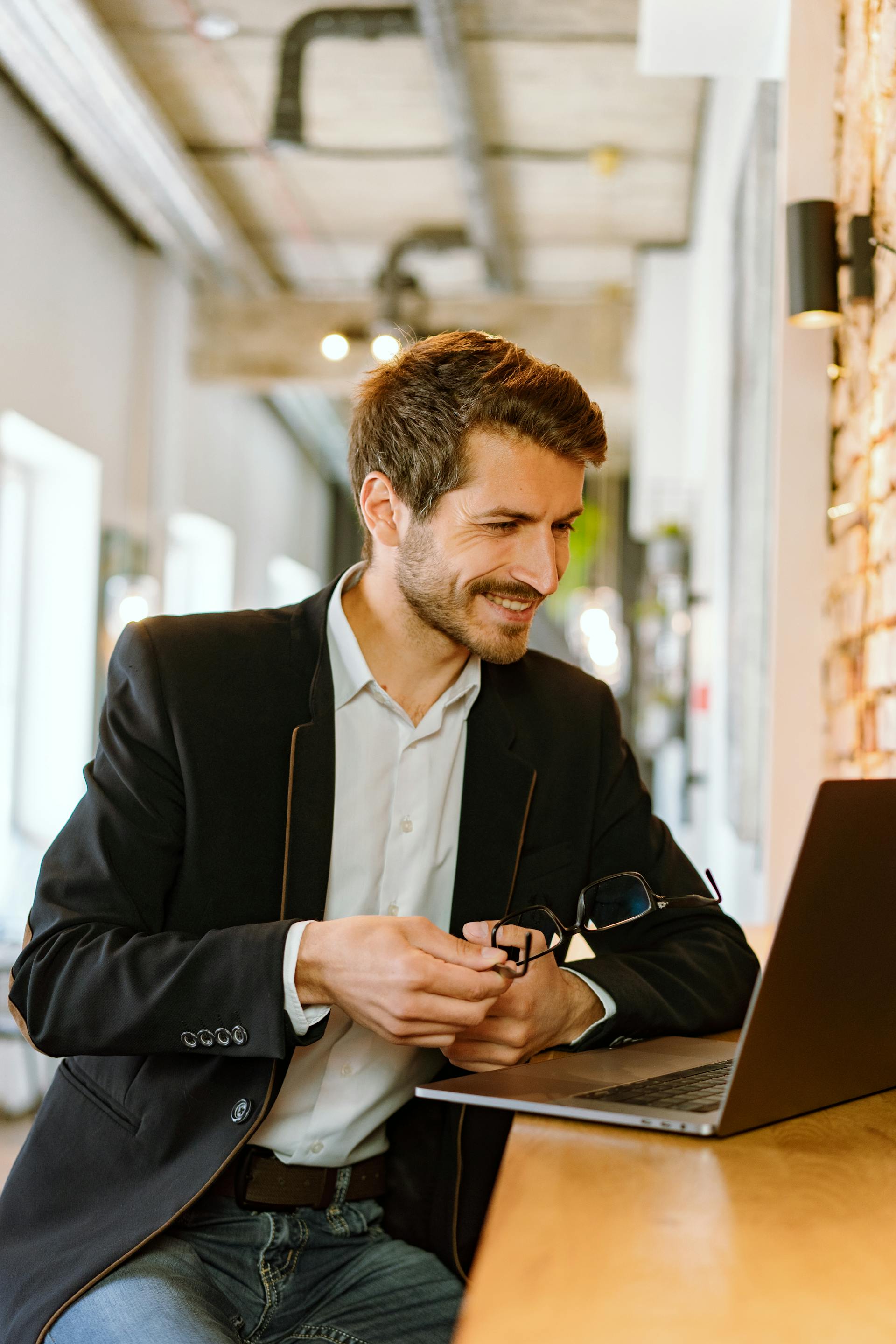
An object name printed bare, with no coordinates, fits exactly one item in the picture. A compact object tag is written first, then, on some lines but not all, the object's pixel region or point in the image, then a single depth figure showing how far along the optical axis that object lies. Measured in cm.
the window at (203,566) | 918
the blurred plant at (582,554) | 1131
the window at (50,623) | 650
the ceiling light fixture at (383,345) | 620
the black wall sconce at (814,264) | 239
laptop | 94
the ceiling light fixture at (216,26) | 520
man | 121
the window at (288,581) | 1155
